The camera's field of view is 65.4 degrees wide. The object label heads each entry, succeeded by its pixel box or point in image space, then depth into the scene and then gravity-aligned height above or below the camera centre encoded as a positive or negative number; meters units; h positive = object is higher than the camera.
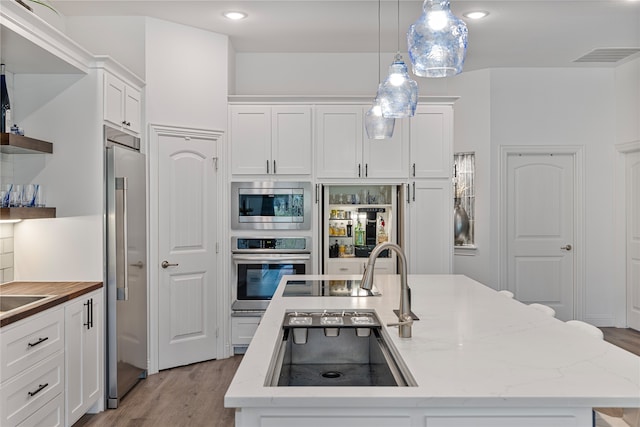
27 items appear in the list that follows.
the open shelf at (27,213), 2.67 -0.01
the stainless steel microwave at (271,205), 4.54 +0.07
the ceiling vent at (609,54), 4.83 +1.59
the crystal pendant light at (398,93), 2.44 +0.59
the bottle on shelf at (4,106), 2.93 +0.63
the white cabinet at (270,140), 4.58 +0.67
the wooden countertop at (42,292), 2.33 -0.47
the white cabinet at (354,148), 4.63 +0.60
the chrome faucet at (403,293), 1.80 -0.30
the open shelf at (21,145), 2.70 +0.39
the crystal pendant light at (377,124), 3.07 +0.55
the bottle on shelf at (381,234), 4.81 -0.21
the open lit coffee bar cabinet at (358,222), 4.75 -0.09
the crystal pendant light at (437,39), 1.69 +0.60
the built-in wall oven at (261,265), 4.52 -0.48
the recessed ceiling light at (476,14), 3.91 +1.58
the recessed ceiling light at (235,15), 3.99 +1.59
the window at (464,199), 5.55 +0.15
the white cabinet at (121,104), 3.34 +0.78
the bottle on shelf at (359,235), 4.80 -0.22
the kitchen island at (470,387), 1.29 -0.47
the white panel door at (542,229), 5.66 -0.19
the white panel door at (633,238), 5.35 -0.27
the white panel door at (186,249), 4.08 -0.31
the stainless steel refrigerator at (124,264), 3.32 -0.36
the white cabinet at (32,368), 2.28 -0.78
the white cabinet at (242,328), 4.53 -1.05
